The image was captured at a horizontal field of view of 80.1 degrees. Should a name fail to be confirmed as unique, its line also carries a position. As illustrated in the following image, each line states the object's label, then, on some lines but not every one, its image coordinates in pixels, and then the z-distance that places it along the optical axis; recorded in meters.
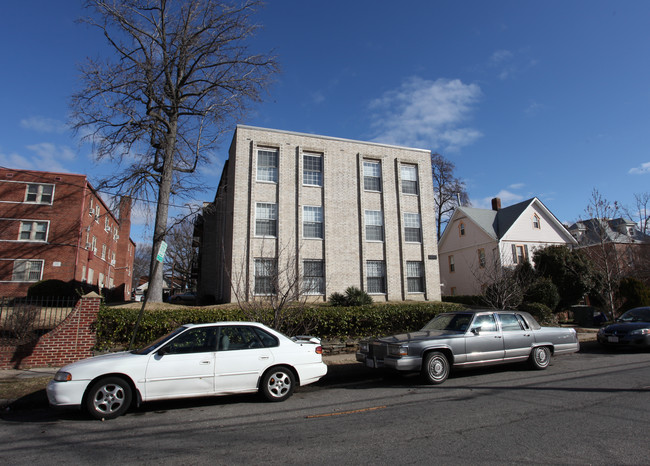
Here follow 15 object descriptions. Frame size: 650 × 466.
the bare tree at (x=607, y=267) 18.28
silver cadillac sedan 7.93
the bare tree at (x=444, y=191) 40.69
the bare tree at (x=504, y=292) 14.66
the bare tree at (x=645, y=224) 19.92
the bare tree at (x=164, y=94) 19.27
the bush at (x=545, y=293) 18.53
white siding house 31.00
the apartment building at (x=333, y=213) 20.91
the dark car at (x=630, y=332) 11.76
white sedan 5.94
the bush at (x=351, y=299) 17.83
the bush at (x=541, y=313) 16.25
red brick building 26.77
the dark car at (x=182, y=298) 38.24
